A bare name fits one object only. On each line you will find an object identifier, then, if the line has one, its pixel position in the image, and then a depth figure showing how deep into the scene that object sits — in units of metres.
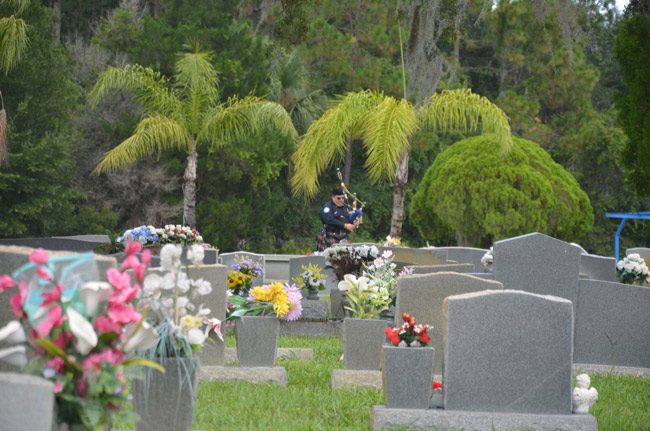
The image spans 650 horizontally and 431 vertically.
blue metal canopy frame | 33.69
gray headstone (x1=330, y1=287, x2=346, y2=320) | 16.84
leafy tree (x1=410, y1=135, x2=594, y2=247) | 32.03
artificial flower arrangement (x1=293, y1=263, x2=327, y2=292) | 16.64
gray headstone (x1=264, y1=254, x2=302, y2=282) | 26.82
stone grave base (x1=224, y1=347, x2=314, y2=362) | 13.16
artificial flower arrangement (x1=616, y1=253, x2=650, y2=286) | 16.06
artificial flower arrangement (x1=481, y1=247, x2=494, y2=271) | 16.72
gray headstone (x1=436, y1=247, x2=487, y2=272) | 20.48
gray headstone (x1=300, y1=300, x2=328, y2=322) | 16.66
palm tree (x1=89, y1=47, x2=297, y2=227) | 25.97
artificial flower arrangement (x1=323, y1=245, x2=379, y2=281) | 16.28
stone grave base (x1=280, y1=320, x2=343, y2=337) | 16.89
